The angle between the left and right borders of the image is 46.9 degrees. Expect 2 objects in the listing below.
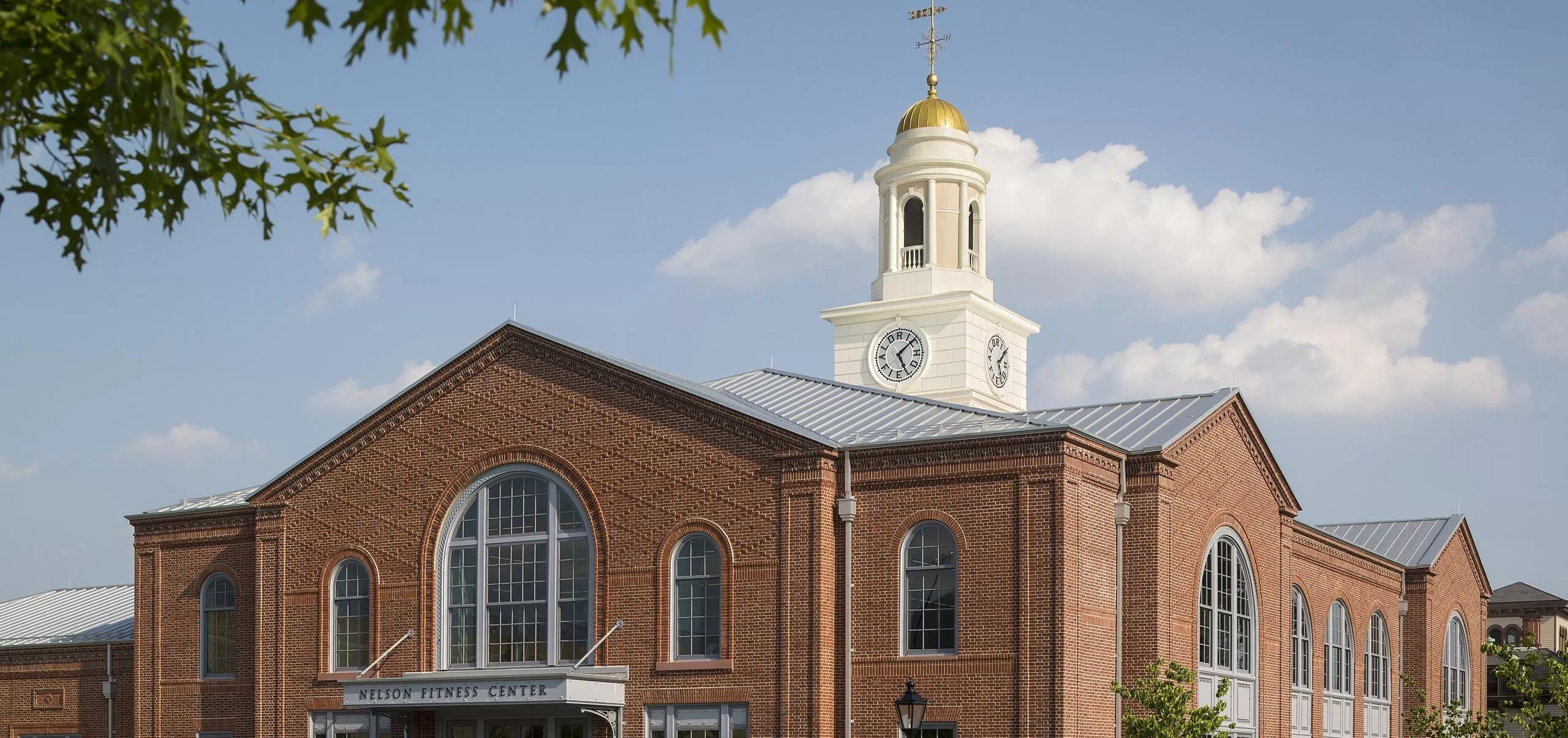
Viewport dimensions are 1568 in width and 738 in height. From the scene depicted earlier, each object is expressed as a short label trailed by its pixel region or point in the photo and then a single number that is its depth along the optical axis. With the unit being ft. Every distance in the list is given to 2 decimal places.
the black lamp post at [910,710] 87.45
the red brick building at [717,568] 98.27
